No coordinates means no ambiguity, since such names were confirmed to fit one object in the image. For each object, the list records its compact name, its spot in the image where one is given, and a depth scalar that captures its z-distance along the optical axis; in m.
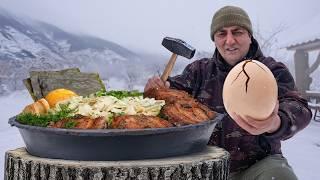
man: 2.44
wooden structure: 15.54
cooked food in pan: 1.92
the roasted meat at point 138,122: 1.87
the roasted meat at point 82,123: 1.89
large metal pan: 1.77
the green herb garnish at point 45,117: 2.05
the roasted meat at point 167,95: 2.27
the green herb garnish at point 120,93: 2.53
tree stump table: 1.80
